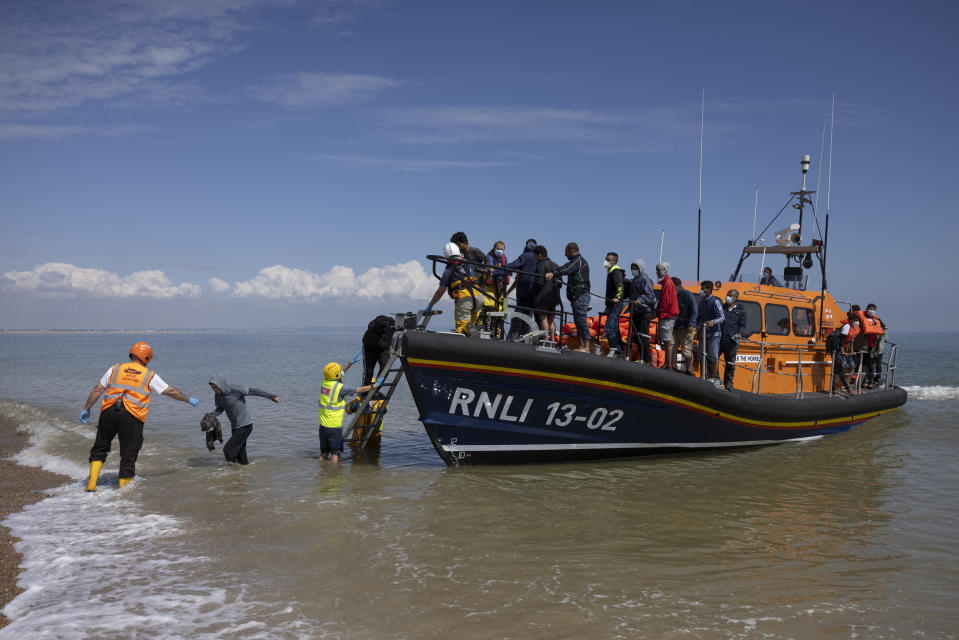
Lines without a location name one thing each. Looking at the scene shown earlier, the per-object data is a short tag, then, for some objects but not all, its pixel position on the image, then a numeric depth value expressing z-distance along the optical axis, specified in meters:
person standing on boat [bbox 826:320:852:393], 10.11
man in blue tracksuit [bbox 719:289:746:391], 8.86
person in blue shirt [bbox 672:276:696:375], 8.28
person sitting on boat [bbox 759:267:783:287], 10.62
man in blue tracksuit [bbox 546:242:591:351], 7.57
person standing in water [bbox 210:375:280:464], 7.57
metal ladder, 7.36
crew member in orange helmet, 6.52
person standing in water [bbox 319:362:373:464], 7.80
